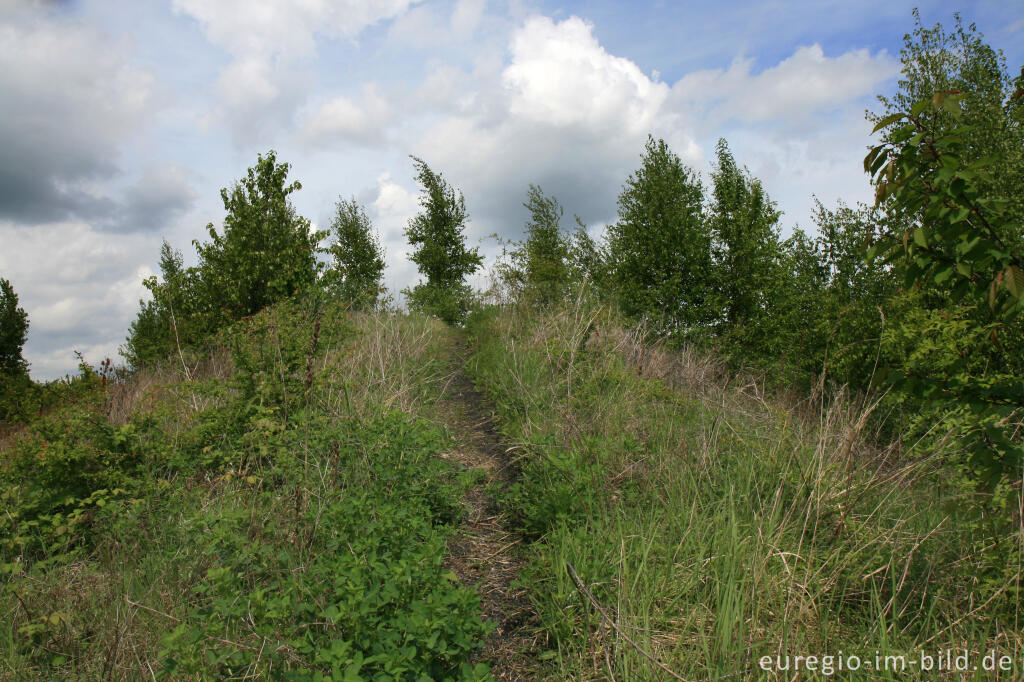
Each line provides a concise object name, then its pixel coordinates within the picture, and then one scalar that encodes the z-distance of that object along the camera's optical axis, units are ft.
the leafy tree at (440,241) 77.66
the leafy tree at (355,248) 78.12
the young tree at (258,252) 35.86
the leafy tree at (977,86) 36.94
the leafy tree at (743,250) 40.98
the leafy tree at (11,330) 50.72
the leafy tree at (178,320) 36.40
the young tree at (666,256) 39.40
